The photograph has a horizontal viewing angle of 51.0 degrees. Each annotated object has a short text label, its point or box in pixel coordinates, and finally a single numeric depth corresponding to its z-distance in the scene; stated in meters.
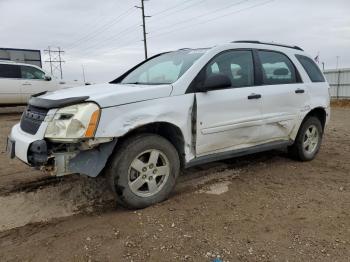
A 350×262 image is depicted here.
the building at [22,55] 23.38
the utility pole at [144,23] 33.91
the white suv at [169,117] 3.43
